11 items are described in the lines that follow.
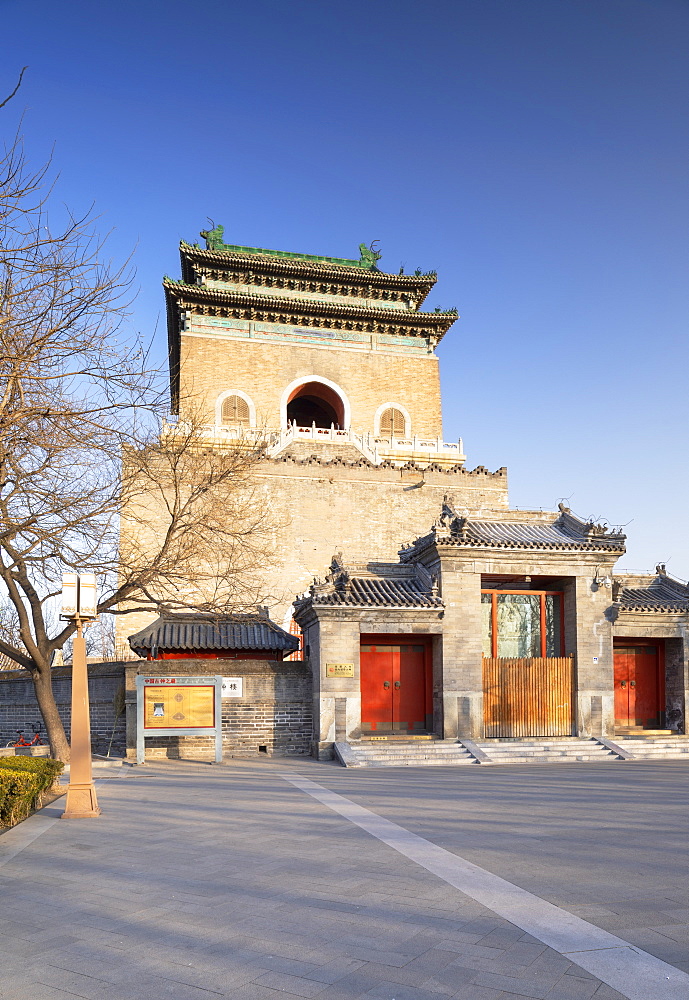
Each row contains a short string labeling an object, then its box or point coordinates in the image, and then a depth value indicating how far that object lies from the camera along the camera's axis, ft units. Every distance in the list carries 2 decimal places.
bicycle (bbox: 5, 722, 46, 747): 61.62
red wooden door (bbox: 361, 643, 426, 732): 57.16
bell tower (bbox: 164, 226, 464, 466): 115.34
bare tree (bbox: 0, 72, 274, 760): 24.85
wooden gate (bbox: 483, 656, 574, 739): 56.75
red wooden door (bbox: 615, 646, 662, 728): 63.72
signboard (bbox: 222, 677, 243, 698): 54.08
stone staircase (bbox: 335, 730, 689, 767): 50.11
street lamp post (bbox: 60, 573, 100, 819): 31.07
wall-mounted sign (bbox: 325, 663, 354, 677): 52.98
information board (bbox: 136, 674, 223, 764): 49.85
